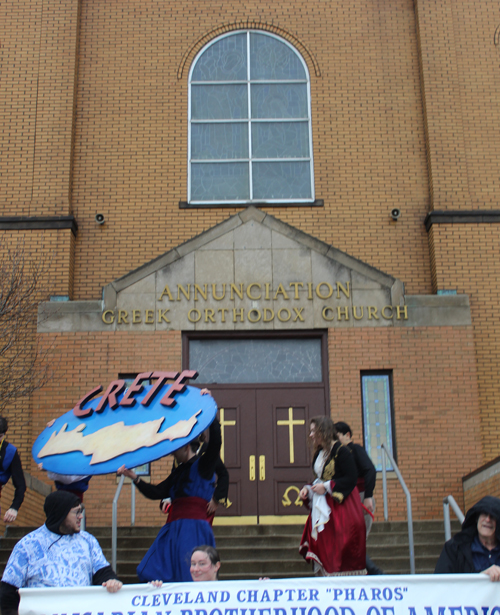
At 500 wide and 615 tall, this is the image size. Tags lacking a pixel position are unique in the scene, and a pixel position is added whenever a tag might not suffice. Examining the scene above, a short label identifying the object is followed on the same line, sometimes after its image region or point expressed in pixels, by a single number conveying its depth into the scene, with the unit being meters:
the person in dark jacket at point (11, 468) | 7.53
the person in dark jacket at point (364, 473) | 7.29
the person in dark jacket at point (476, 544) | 5.06
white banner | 4.81
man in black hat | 4.86
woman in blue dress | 5.81
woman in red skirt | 6.33
